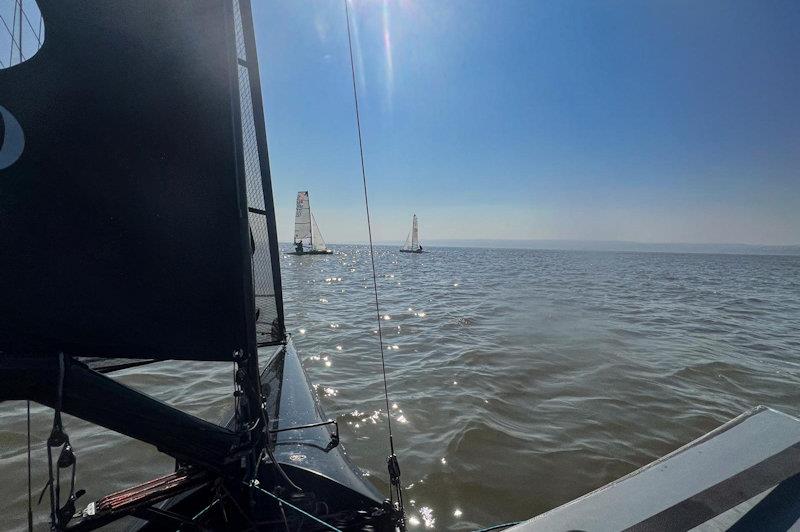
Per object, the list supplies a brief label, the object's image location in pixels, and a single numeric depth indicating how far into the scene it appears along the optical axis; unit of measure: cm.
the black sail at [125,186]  146
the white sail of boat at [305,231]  4168
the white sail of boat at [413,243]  7049
